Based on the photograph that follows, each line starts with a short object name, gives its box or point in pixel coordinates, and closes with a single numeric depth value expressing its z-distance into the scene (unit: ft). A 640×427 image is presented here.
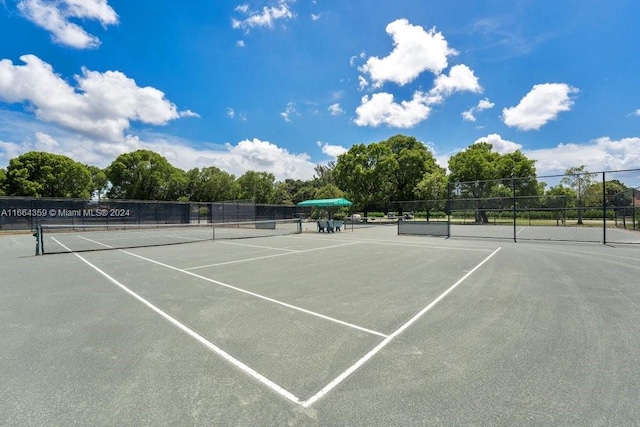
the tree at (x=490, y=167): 106.32
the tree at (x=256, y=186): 226.79
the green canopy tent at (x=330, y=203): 87.76
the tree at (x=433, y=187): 127.65
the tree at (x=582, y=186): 81.17
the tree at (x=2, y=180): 144.07
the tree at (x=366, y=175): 145.59
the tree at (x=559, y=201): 80.69
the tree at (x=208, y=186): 211.29
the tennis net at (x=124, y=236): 50.89
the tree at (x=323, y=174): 292.55
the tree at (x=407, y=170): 147.23
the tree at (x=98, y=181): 202.18
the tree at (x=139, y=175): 178.91
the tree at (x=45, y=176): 143.64
